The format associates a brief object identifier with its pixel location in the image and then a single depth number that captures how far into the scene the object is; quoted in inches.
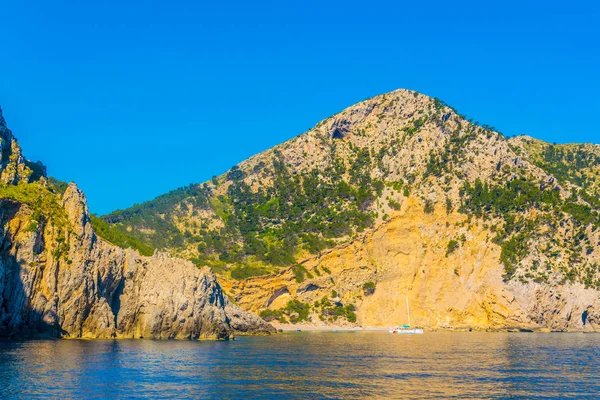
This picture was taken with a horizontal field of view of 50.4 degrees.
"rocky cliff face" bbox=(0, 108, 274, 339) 3873.0
